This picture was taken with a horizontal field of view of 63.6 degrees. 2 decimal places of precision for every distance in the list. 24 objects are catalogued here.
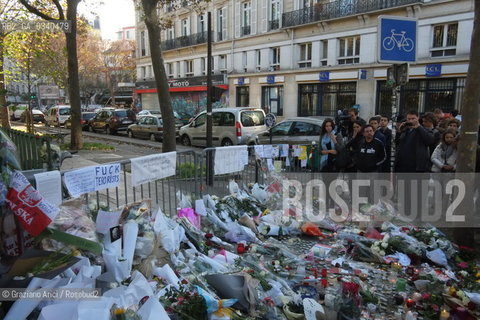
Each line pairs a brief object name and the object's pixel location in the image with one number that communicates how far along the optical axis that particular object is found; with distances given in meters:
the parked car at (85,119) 28.62
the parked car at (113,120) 25.06
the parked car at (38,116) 37.25
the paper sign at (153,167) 4.96
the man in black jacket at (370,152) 6.94
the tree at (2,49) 15.83
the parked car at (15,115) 40.34
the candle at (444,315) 3.60
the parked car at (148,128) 20.94
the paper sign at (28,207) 2.96
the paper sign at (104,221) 3.75
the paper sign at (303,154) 8.23
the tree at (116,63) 54.47
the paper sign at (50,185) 3.68
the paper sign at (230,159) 6.57
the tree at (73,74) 15.34
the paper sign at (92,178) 3.99
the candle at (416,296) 3.97
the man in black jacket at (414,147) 6.62
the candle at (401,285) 4.22
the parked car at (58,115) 30.52
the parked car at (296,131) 12.45
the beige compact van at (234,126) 15.76
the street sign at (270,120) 16.03
